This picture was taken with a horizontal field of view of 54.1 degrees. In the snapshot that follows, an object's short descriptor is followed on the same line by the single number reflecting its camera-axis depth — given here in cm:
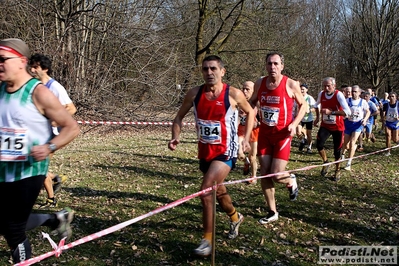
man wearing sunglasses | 299
